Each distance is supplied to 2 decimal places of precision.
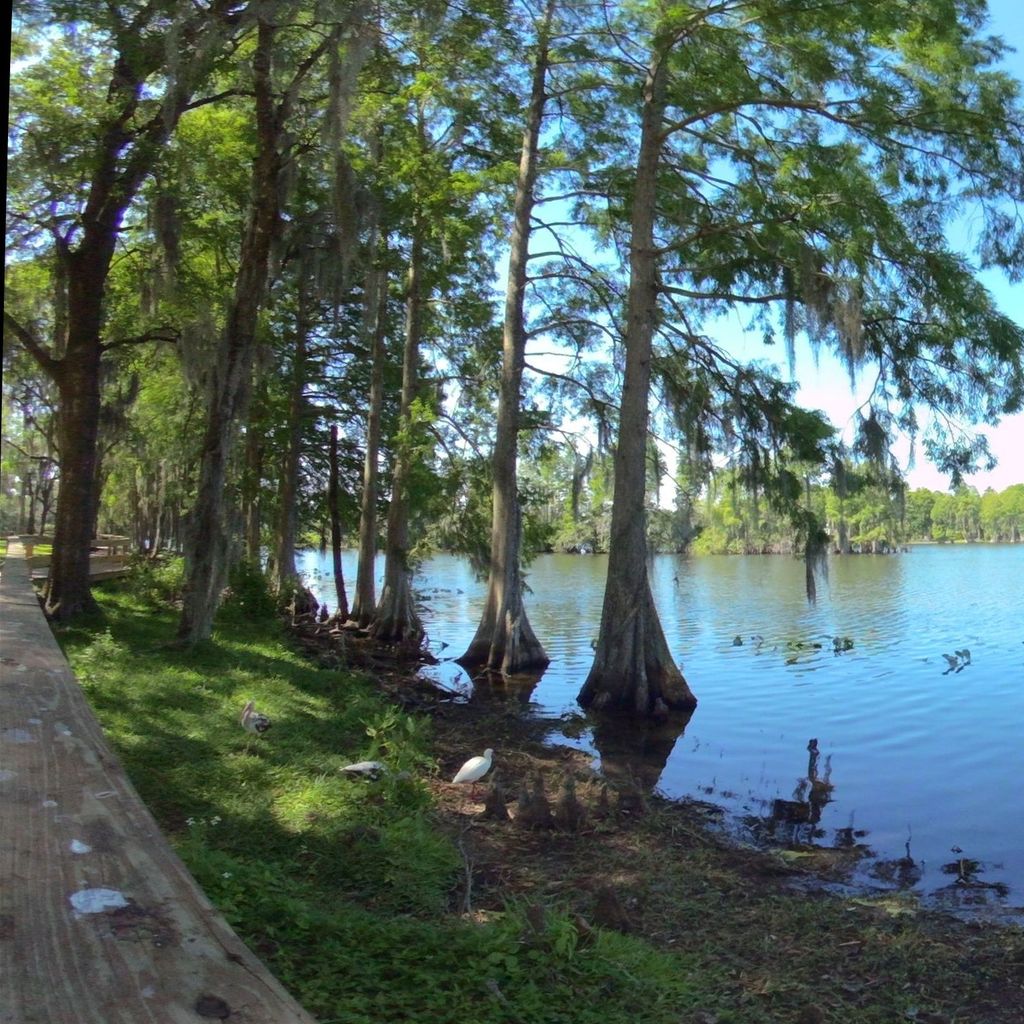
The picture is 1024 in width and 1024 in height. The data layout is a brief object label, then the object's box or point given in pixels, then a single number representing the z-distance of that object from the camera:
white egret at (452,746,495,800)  7.73
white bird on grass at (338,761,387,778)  6.86
